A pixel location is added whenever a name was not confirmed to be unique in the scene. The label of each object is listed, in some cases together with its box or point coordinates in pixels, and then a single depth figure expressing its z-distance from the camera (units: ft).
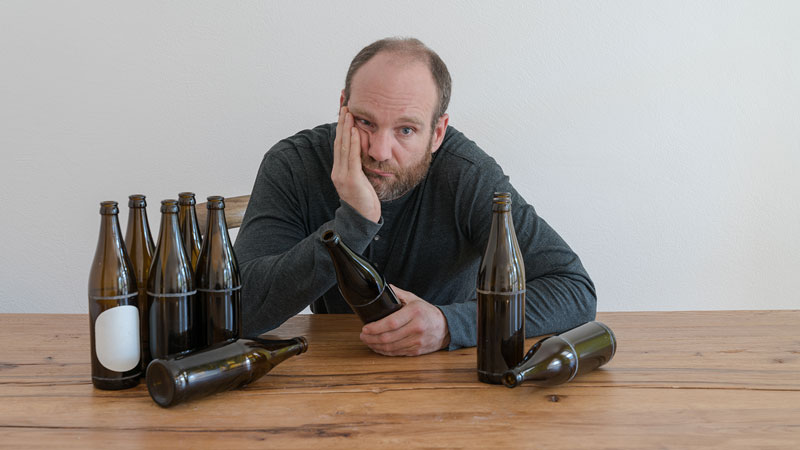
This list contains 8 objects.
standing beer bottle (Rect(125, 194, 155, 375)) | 3.47
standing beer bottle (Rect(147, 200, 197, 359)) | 3.22
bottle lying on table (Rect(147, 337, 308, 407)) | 2.94
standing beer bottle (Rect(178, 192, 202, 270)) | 3.58
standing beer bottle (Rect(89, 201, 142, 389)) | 3.09
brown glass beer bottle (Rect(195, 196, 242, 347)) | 3.37
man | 4.17
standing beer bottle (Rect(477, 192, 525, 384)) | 3.29
